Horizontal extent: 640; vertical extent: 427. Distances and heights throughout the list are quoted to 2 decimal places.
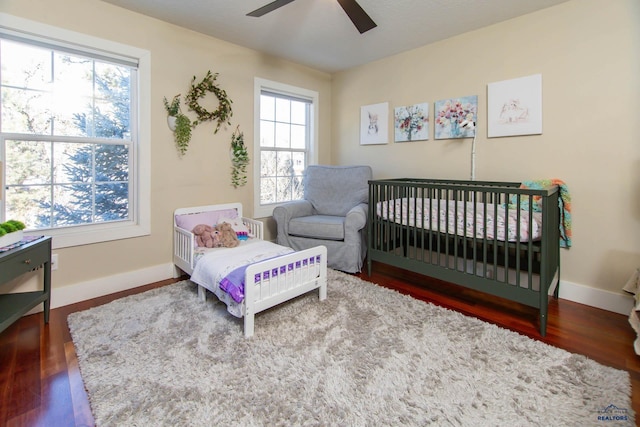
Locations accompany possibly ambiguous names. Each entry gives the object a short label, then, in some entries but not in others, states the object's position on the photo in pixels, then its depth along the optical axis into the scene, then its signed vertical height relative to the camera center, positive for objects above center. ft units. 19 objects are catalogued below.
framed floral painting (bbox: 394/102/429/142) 10.66 +3.07
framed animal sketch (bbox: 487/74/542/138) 8.30 +2.85
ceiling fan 5.96 +3.89
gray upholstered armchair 9.77 -0.23
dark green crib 6.52 -0.62
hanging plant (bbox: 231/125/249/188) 10.66 +1.73
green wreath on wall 9.50 +3.37
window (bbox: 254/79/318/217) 11.71 +2.76
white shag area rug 4.23 -2.62
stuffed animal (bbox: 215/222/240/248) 8.65 -0.75
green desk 5.64 -1.21
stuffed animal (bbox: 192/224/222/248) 8.57 -0.77
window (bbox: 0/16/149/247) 7.07 +1.79
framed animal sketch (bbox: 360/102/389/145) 11.89 +3.35
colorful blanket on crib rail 7.57 +0.15
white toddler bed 6.19 -1.36
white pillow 9.74 -0.53
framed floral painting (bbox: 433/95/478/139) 9.52 +2.95
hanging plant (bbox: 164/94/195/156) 9.09 +2.51
